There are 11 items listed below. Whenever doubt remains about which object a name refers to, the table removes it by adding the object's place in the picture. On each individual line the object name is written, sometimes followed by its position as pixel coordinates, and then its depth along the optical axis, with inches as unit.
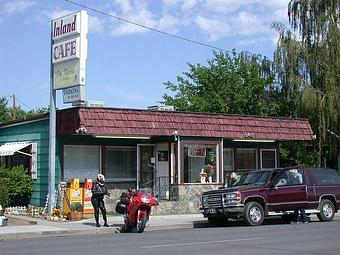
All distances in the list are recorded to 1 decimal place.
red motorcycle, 711.1
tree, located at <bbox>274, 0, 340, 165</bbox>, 1366.9
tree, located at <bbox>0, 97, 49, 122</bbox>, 2164.1
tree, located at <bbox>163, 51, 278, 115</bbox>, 1547.7
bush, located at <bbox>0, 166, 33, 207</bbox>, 900.6
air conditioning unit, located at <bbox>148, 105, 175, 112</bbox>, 1029.5
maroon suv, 783.7
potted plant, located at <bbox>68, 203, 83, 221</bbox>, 832.9
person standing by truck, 826.2
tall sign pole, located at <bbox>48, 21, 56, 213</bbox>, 866.8
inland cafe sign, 836.0
